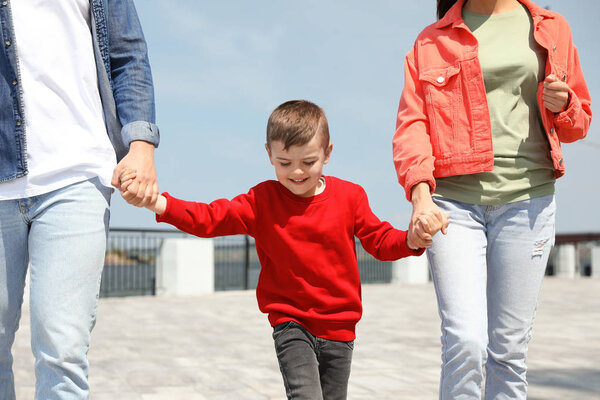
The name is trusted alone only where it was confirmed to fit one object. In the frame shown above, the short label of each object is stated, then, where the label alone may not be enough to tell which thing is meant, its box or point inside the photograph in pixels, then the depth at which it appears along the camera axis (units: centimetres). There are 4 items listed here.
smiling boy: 262
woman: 271
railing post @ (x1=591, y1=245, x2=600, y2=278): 2323
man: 222
